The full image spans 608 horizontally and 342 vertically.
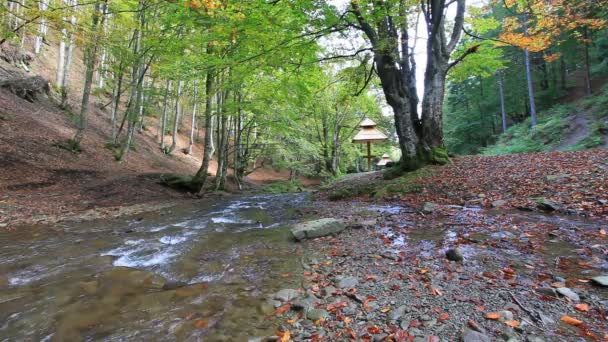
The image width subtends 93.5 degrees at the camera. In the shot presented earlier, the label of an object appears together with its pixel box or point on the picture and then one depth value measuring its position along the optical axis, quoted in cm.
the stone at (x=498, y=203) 556
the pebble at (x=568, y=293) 234
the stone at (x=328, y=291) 290
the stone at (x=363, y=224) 522
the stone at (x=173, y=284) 334
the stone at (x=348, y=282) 304
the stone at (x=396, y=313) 239
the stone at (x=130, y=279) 338
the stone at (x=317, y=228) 488
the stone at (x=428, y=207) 576
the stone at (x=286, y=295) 291
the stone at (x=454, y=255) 332
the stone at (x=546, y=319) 210
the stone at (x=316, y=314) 252
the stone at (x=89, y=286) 319
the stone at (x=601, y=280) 245
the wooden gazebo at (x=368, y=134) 2128
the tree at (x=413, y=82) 901
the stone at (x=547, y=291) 243
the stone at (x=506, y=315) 219
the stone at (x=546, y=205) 488
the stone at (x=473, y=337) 200
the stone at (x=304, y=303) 269
